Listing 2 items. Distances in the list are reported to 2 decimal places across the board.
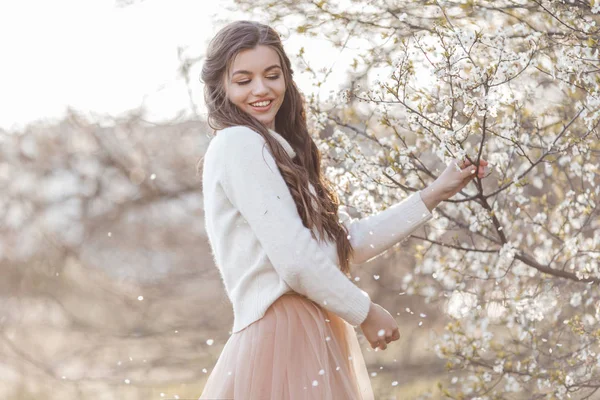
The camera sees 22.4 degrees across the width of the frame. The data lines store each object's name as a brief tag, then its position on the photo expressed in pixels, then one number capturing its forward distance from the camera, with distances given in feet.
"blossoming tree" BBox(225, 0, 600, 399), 11.05
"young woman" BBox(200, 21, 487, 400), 10.16
